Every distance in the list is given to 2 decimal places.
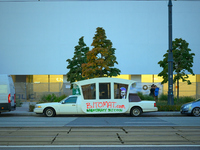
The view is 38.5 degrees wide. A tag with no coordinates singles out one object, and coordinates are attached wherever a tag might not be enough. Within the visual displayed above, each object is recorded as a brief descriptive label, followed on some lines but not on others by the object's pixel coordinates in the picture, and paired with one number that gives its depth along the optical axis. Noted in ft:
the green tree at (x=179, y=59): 85.92
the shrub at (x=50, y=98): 79.66
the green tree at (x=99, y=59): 79.82
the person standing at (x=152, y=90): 92.72
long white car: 55.01
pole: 65.78
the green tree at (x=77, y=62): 99.66
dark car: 56.24
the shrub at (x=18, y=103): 79.04
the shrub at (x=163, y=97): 87.74
